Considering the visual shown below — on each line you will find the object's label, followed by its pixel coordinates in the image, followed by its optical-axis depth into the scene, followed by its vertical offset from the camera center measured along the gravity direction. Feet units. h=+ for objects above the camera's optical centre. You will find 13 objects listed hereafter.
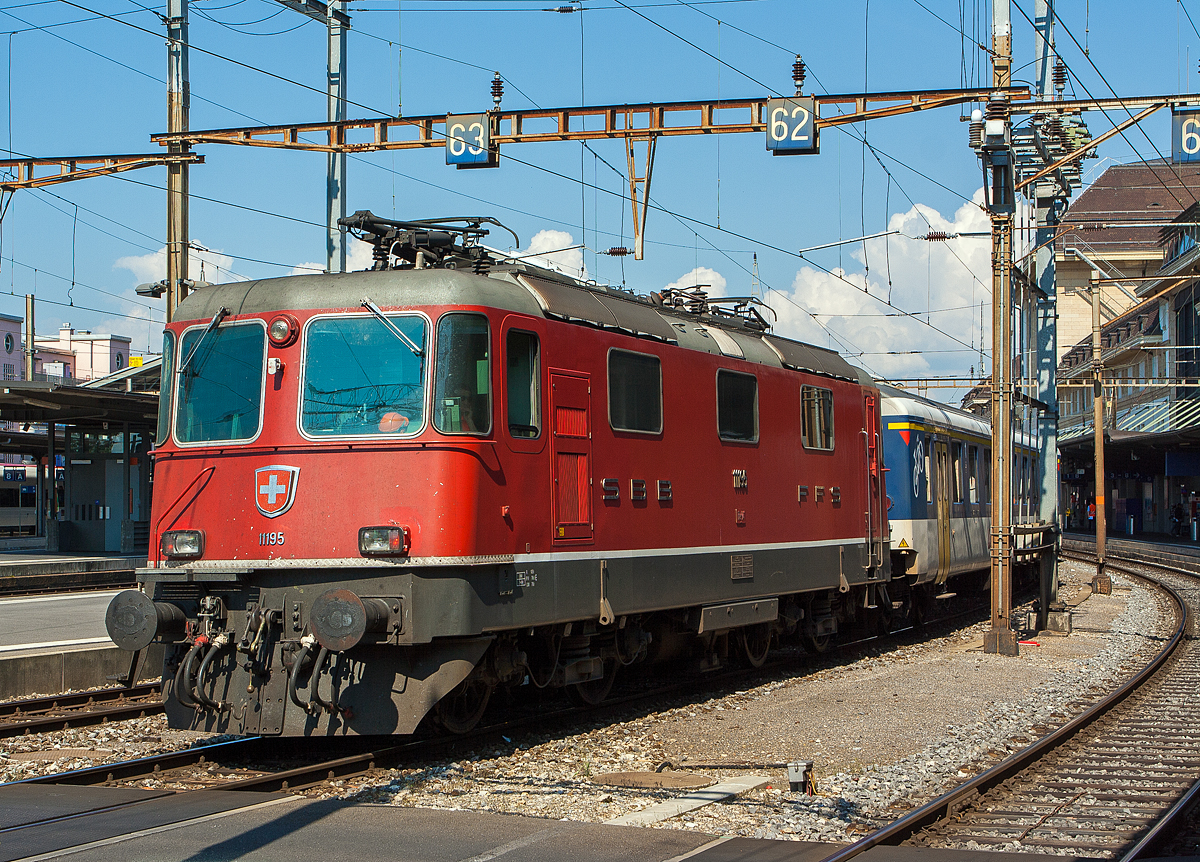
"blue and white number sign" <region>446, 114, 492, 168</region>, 54.08 +16.02
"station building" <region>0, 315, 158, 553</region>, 84.69 +6.08
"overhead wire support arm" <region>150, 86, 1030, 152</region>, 51.39 +16.97
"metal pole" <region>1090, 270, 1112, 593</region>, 90.89 +7.16
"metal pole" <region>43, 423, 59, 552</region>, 104.42 +1.19
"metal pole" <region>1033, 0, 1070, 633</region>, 69.77 +11.13
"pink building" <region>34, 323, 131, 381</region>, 308.40 +43.49
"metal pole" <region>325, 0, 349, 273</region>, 62.13 +18.27
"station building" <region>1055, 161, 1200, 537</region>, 160.15 +23.44
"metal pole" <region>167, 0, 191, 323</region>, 57.52 +15.94
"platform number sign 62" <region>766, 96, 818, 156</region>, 51.01 +15.76
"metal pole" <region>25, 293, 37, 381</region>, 142.41 +22.29
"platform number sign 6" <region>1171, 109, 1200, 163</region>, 49.52 +14.96
